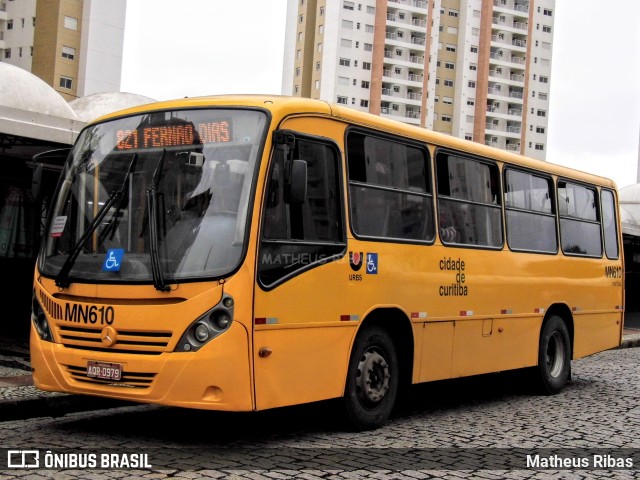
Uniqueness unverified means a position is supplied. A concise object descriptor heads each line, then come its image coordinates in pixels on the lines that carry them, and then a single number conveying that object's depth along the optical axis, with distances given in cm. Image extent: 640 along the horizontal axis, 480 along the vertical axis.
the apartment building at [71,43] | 7325
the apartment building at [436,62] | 9644
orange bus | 709
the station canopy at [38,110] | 1305
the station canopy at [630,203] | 4404
